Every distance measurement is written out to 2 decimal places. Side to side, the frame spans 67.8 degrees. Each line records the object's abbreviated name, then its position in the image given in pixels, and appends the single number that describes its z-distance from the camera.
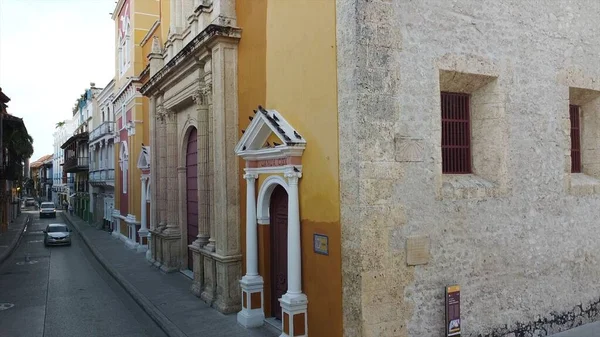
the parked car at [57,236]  22.61
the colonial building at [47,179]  75.77
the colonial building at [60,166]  57.31
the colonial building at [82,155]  36.44
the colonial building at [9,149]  27.86
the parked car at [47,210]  43.19
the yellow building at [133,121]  20.61
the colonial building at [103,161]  27.59
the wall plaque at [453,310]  6.94
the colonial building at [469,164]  6.46
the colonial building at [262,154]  7.21
